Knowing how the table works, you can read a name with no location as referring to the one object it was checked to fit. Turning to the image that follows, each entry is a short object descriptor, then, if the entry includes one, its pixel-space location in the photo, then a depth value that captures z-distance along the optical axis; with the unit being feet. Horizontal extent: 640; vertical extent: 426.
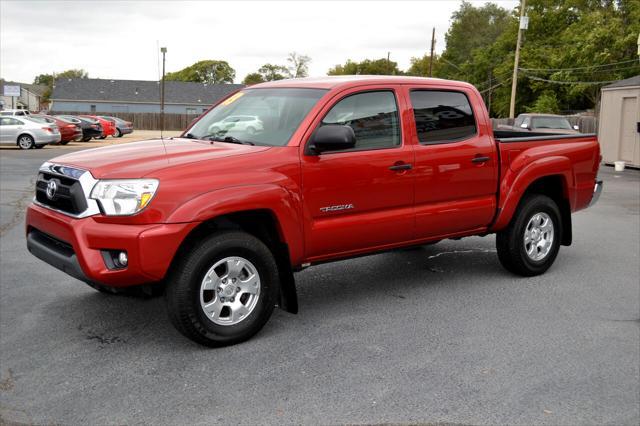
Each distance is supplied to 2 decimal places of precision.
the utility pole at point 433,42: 191.21
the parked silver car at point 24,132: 92.63
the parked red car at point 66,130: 104.38
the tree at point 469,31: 293.84
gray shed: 74.08
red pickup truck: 15.05
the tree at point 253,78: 397.02
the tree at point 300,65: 330.44
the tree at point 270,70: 387.34
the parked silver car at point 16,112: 151.91
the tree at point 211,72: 422.41
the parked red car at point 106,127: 130.89
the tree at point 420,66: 329.19
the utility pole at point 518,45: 125.08
